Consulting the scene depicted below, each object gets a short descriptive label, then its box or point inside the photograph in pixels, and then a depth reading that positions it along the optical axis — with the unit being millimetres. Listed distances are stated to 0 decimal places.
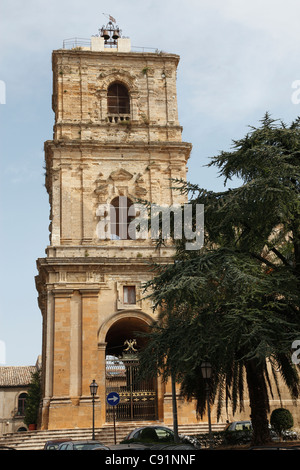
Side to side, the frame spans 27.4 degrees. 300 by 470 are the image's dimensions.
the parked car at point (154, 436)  19175
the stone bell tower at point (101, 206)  27391
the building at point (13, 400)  54906
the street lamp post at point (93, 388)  23123
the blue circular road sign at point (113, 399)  19969
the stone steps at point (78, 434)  24266
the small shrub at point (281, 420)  21828
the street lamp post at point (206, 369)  16578
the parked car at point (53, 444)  18456
